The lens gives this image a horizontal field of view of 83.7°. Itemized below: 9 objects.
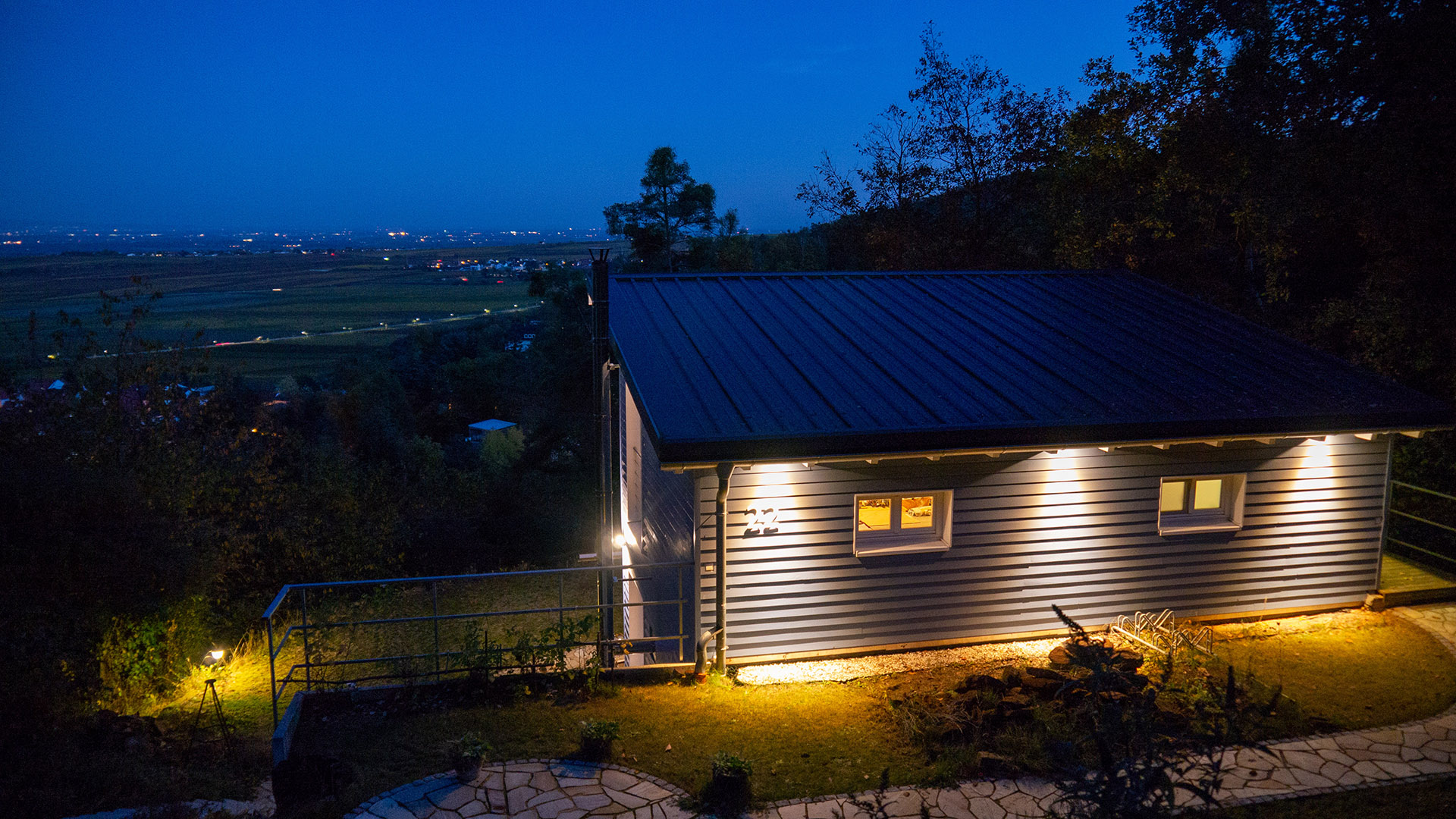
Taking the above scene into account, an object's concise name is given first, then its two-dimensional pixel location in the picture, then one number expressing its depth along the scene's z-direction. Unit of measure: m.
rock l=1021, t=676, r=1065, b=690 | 6.31
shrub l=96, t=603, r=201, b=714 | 8.07
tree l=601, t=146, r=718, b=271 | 25.86
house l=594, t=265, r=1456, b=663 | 6.91
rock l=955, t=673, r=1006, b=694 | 6.31
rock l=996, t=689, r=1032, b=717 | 6.02
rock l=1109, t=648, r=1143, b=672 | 6.43
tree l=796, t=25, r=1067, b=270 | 20.69
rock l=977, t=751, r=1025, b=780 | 5.46
